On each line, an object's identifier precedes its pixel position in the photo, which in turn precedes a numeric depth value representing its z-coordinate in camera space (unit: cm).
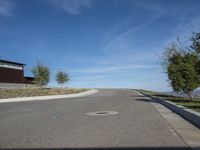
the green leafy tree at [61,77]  4476
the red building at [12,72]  4019
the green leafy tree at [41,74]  3745
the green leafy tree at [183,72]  1646
